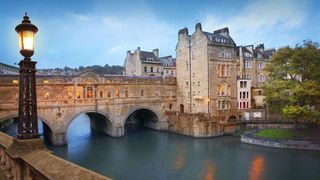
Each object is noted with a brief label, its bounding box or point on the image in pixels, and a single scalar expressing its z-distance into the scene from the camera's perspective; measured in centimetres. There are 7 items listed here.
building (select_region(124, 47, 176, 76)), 5204
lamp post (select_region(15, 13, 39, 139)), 561
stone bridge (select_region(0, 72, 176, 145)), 2982
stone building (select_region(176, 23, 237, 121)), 3666
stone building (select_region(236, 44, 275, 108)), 4548
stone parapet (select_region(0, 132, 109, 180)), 398
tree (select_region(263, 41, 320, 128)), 2803
